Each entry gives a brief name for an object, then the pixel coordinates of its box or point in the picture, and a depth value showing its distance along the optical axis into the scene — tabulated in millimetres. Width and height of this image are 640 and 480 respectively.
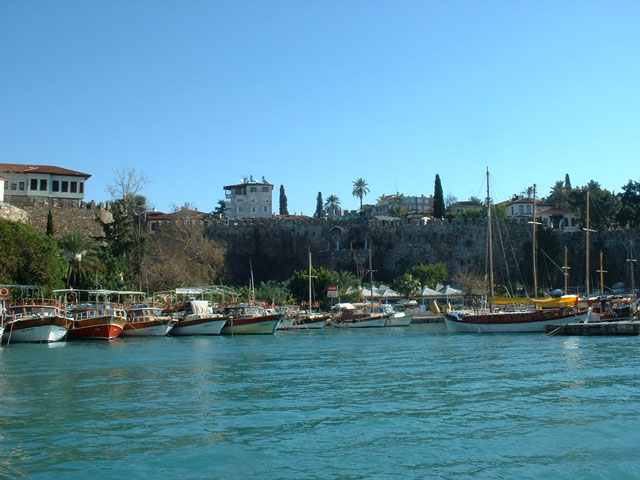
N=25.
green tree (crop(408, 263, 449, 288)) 71188
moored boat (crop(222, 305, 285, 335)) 46688
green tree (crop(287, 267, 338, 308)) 65250
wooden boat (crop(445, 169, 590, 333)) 44219
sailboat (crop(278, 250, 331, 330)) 53719
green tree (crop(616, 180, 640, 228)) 79500
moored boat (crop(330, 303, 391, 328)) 55625
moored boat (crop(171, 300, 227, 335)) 46031
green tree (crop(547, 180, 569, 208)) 110125
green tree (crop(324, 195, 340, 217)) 132500
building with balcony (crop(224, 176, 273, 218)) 105562
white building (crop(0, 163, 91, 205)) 65312
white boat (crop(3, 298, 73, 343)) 37906
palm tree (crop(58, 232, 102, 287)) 53688
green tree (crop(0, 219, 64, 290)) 45062
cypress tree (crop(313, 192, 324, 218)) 129238
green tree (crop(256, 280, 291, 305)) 62688
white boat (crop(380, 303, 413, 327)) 58469
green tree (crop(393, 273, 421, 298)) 68938
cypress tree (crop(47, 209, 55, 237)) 57097
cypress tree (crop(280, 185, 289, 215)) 118062
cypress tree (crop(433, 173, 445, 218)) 86812
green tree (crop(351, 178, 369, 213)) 132000
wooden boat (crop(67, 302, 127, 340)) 41375
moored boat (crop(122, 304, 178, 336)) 45094
